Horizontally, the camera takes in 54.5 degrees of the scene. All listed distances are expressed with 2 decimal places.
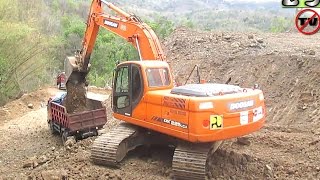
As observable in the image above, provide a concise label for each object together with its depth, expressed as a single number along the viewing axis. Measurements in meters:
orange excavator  4.66
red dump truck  7.34
